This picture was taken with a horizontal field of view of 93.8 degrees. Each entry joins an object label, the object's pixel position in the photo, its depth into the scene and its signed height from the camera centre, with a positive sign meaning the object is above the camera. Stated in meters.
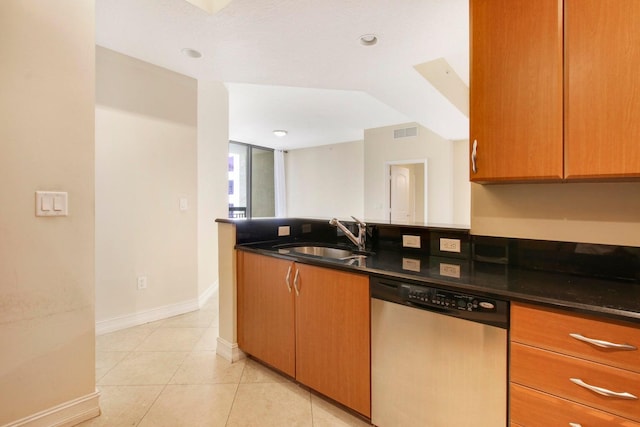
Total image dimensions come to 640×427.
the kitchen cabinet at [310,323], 1.50 -0.66
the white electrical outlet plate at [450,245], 1.70 -0.21
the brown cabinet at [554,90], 1.06 +0.47
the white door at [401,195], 5.98 +0.30
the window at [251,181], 6.69 +0.68
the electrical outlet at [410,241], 1.85 -0.20
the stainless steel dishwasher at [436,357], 1.11 -0.61
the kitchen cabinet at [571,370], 0.89 -0.52
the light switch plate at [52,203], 1.46 +0.03
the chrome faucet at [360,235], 2.06 -0.18
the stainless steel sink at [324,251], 2.12 -0.31
